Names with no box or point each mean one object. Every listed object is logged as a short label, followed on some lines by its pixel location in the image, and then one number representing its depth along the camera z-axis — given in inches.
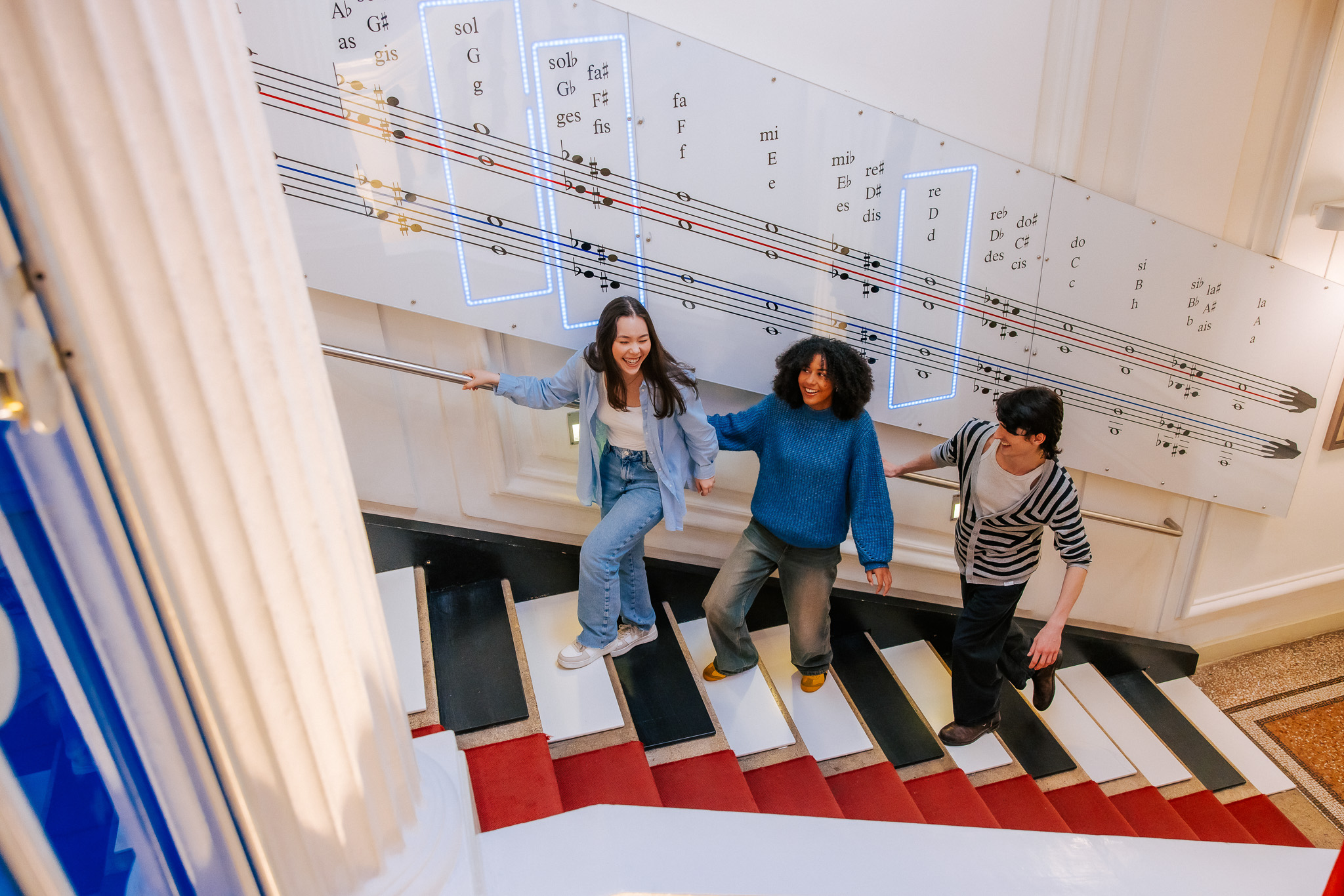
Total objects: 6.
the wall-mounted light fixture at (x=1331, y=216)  123.0
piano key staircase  94.2
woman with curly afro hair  99.8
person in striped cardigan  98.5
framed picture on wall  145.3
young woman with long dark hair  96.5
